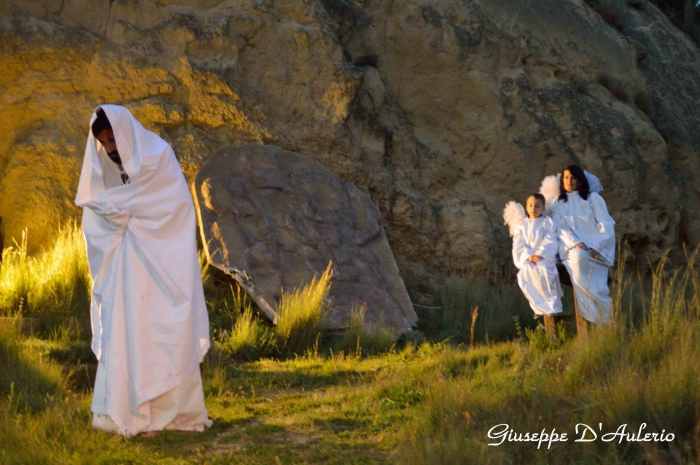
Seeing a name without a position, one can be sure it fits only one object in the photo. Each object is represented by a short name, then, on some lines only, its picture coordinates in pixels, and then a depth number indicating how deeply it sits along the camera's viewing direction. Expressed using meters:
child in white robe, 8.34
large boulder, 9.46
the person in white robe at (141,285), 5.54
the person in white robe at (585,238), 8.26
